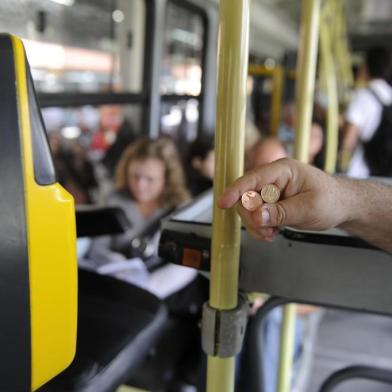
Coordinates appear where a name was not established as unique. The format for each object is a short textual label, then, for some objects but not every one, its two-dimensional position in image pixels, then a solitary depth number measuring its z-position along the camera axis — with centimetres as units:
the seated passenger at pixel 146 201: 204
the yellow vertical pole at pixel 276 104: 655
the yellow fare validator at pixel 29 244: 71
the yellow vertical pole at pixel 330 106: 214
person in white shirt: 304
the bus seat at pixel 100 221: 151
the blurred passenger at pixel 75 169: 307
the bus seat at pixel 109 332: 100
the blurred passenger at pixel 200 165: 289
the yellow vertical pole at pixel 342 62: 395
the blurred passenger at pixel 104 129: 429
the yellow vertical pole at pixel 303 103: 123
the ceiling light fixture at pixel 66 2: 253
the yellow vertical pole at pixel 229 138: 74
